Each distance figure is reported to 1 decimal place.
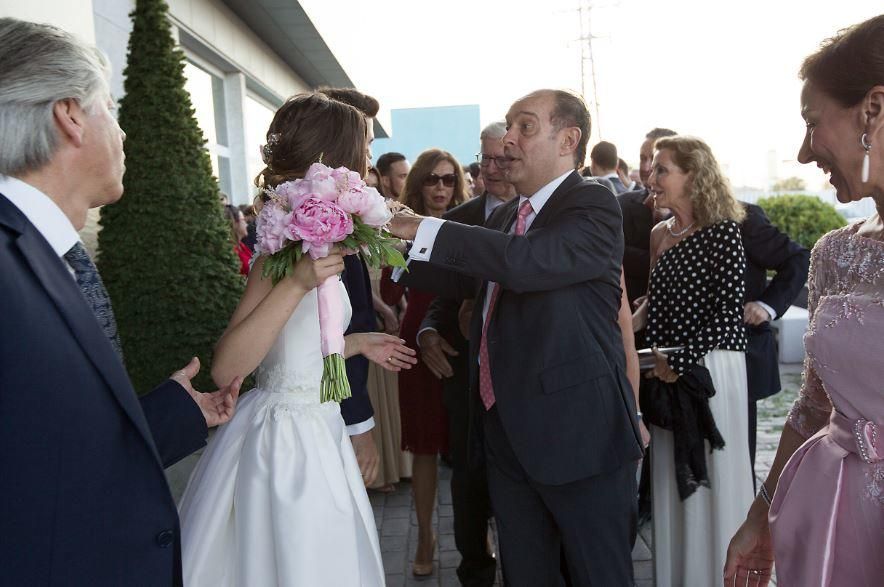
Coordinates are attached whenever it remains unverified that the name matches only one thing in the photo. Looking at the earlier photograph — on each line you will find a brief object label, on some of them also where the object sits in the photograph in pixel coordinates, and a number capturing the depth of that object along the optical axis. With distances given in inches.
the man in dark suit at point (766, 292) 160.9
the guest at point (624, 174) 299.1
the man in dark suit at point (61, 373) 53.3
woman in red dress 174.2
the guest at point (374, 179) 215.1
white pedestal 413.7
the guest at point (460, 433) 154.6
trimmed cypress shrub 193.9
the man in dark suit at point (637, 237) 200.2
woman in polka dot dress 142.6
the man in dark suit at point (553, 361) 105.7
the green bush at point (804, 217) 575.5
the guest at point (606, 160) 280.1
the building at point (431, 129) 1443.2
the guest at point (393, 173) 265.1
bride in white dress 85.7
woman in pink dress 67.4
